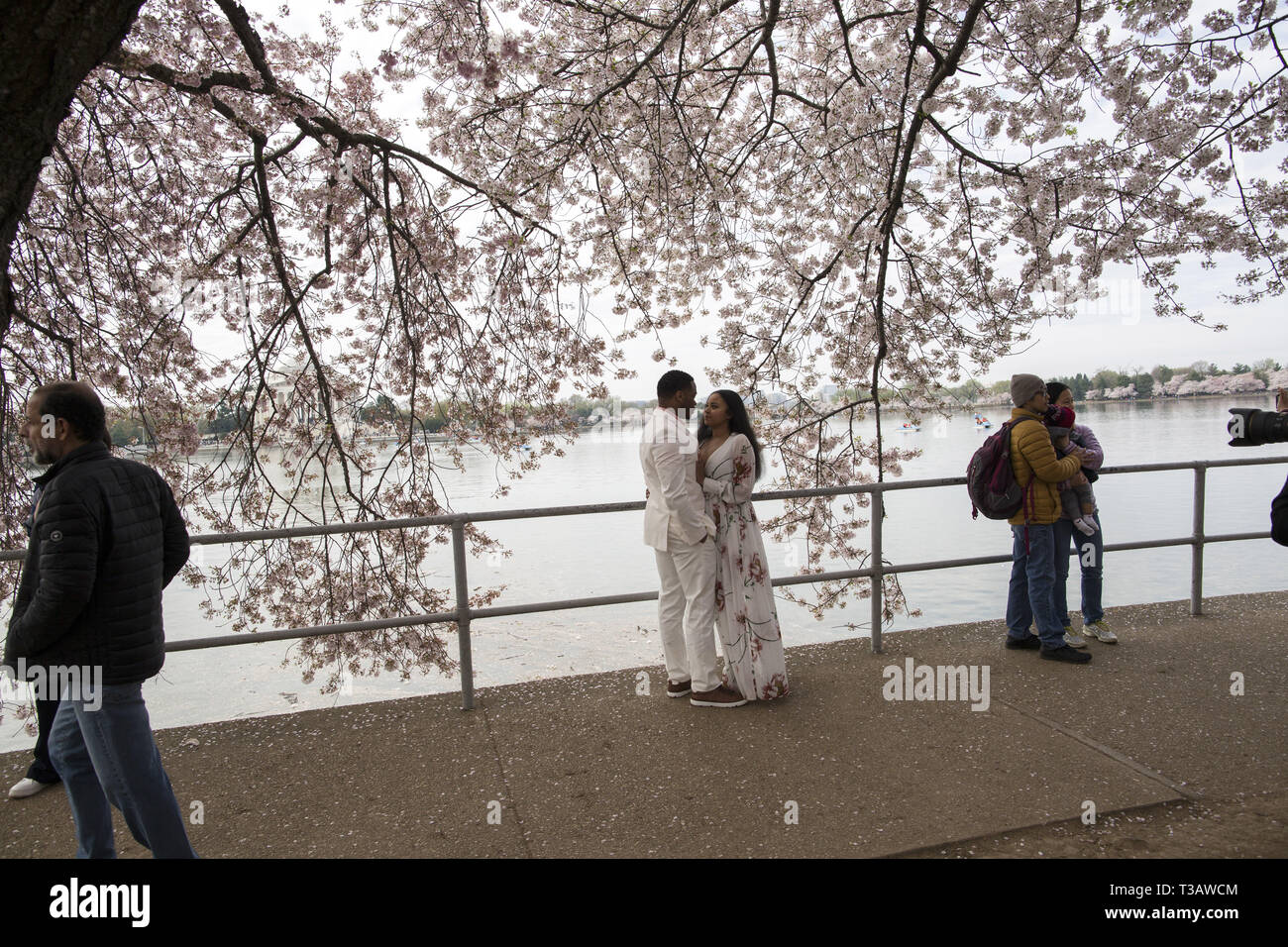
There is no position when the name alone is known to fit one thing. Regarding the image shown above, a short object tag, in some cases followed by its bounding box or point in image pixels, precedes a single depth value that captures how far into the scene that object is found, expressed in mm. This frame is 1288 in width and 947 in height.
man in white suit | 3789
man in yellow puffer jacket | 4359
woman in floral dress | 3922
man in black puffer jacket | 2176
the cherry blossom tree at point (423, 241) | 5461
